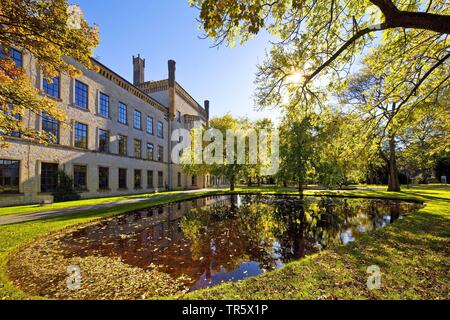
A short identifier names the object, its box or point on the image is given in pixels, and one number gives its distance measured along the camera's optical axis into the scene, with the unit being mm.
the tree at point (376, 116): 10195
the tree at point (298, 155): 21297
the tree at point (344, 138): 10828
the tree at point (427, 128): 10424
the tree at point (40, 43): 5941
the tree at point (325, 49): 6977
